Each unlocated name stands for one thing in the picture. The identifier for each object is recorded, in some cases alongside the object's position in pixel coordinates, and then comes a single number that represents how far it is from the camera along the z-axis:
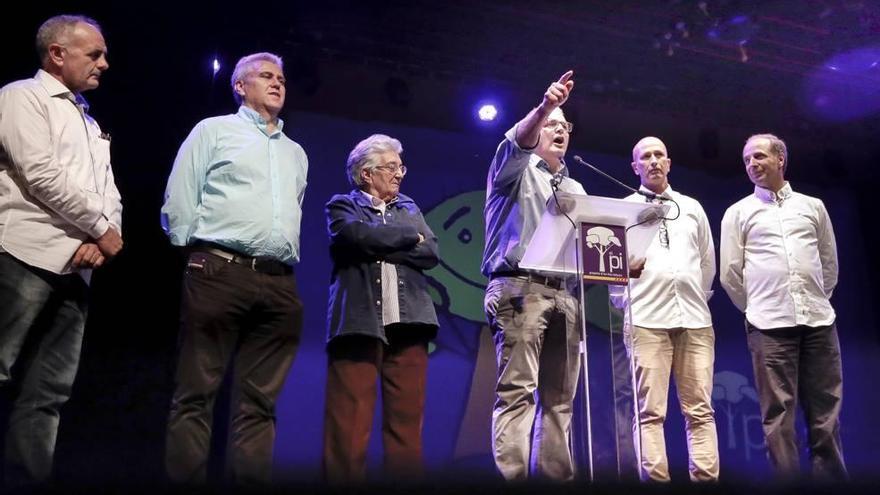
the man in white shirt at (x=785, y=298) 3.51
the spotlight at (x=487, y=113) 5.36
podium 2.46
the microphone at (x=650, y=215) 2.75
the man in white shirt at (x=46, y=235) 2.30
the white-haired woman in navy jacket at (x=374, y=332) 2.84
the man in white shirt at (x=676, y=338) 3.34
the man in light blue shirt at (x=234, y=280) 2.57
